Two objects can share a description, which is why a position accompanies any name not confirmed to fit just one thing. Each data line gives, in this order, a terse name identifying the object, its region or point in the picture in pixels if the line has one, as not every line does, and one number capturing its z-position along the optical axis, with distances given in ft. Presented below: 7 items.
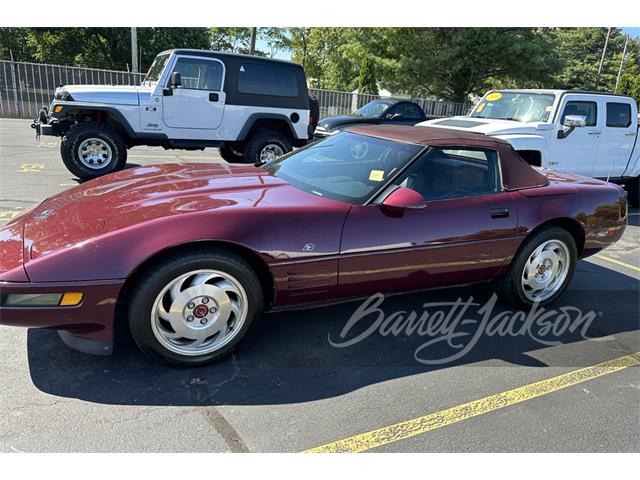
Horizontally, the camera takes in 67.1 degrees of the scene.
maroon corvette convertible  8.34
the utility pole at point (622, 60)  148.80
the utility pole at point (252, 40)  55.23
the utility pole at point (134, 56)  72.95
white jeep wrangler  24.76
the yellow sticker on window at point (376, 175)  11.03
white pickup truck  24.86
